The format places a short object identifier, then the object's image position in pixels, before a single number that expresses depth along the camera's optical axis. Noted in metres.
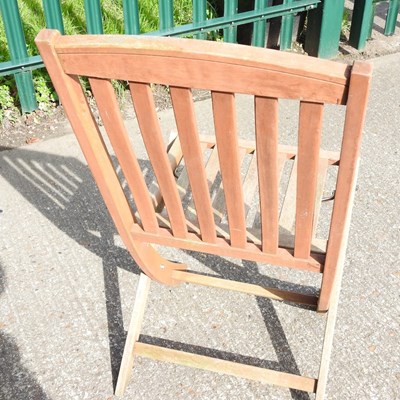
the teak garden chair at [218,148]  1.22
